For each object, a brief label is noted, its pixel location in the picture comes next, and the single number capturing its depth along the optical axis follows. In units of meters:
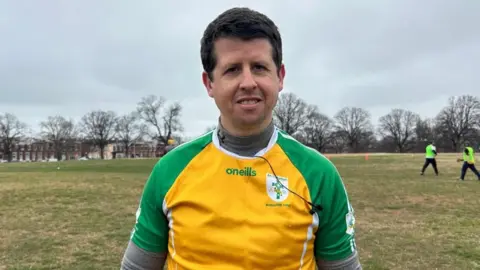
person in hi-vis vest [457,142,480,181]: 19.69
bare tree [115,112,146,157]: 106.06
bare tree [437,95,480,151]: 88.56
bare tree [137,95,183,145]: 96.12
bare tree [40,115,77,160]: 107.31
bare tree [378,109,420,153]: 101.51
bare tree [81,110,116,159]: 107.31
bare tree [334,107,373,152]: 106.15
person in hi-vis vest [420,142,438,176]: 23.09
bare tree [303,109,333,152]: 104.75
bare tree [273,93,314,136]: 101.06
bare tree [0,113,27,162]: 98.31
